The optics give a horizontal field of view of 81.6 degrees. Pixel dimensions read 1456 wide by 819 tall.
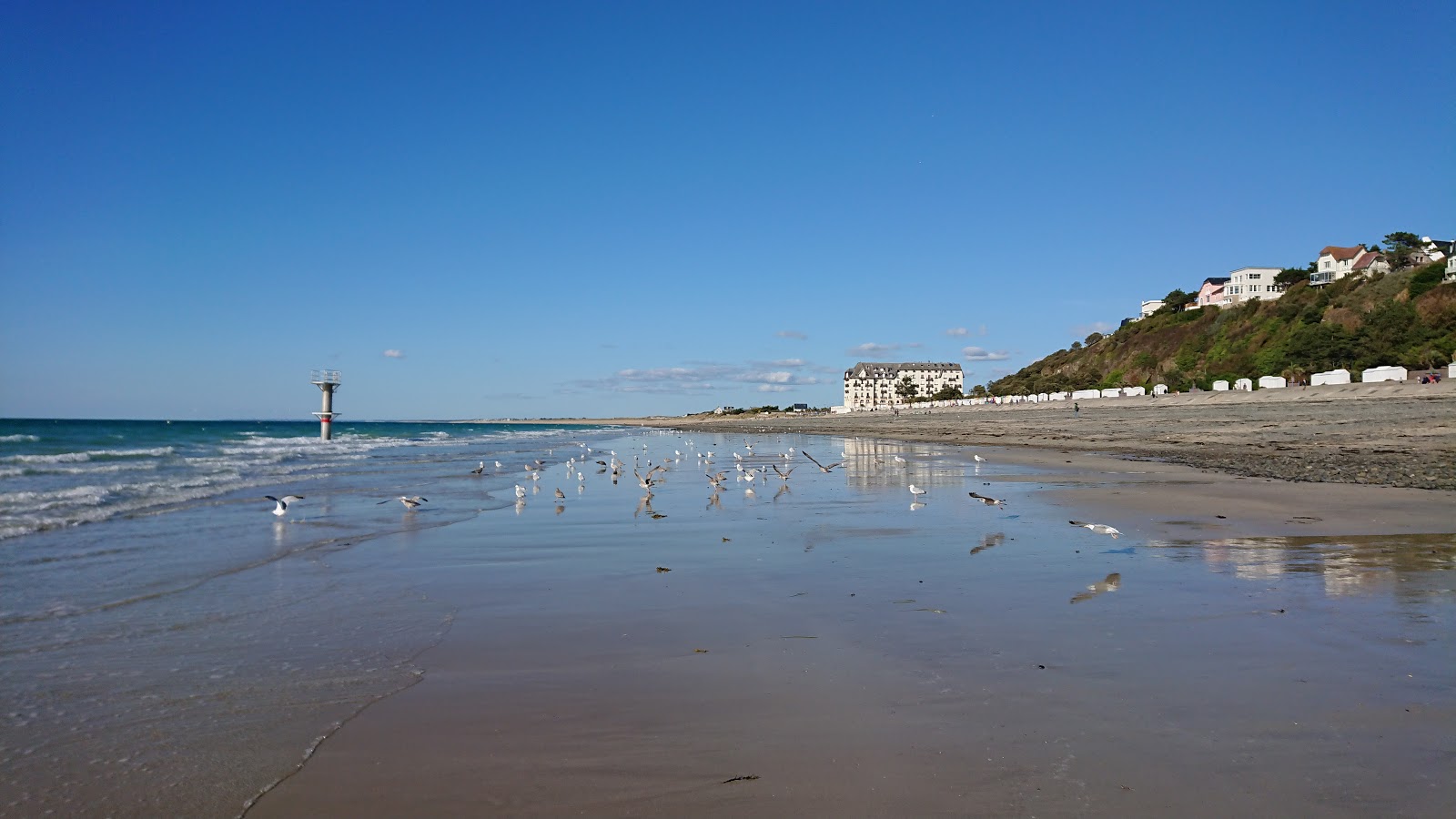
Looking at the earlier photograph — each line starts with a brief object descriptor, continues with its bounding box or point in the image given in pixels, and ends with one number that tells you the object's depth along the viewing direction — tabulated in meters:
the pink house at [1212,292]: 99.88
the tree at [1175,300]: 92.72
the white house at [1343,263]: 73.63
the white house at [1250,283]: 94.12
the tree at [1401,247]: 69.25
